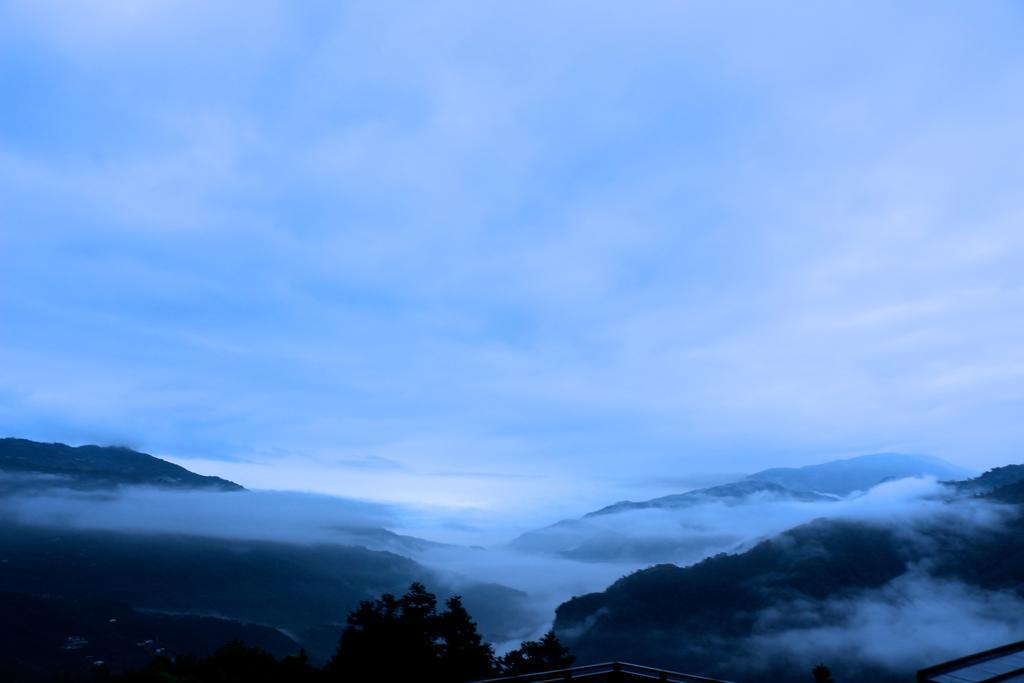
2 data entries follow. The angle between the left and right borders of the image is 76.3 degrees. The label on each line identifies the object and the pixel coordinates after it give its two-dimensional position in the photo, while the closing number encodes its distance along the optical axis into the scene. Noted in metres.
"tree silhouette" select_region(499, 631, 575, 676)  35.00
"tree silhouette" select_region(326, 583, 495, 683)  31.41
